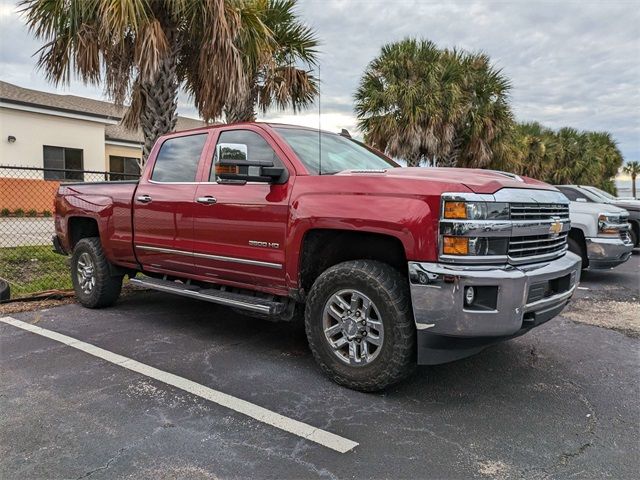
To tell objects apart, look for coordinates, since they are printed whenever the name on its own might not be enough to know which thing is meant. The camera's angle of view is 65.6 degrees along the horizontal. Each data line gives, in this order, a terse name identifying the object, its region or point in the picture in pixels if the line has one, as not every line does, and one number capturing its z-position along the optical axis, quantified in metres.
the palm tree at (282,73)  10.77
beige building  18.16
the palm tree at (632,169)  54.47
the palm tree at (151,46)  7.65
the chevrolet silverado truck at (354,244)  3.16
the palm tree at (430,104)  16.31
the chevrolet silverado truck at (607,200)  9.36
